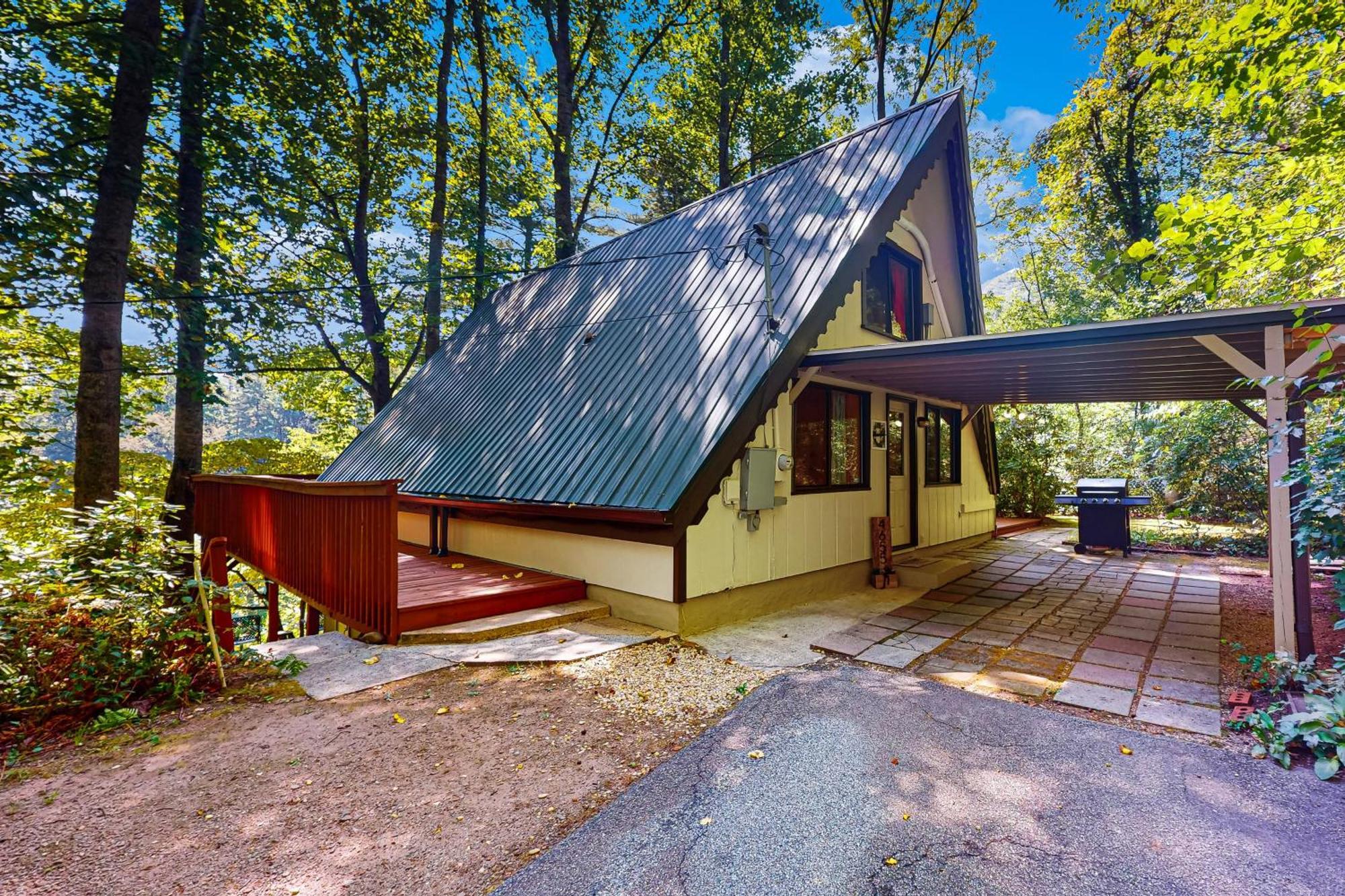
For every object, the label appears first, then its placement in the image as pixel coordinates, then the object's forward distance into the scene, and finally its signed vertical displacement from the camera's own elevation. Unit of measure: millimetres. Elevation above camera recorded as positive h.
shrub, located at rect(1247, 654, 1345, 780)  2590 -1371
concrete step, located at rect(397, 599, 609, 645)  4387 -1433
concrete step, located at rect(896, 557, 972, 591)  6594 -1445
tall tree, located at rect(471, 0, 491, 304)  13250 +7901
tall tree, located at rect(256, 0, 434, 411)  9289 +5962
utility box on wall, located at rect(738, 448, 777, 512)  5004 -215
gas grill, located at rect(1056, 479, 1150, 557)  8859 -924
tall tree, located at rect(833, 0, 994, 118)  15055 +11901
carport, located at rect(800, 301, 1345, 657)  3363 +829
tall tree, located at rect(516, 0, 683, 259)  13781 +10573
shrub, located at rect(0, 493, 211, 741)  3010 -1010
